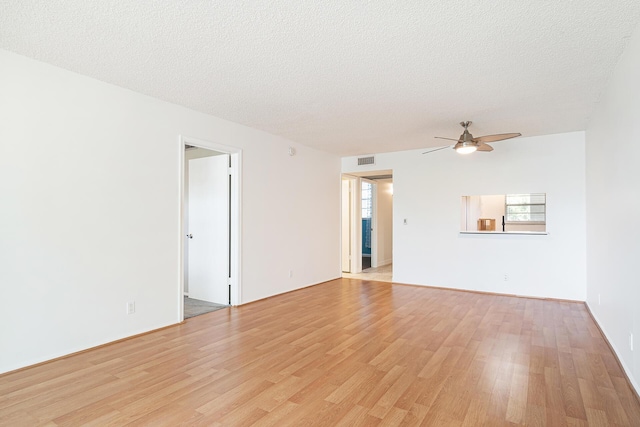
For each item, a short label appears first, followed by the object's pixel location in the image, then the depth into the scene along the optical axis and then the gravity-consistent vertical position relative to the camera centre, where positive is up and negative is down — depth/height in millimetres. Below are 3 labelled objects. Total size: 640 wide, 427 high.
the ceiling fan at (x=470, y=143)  4340 +932
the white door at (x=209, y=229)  4926 -212
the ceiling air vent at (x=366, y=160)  7004 +1110
